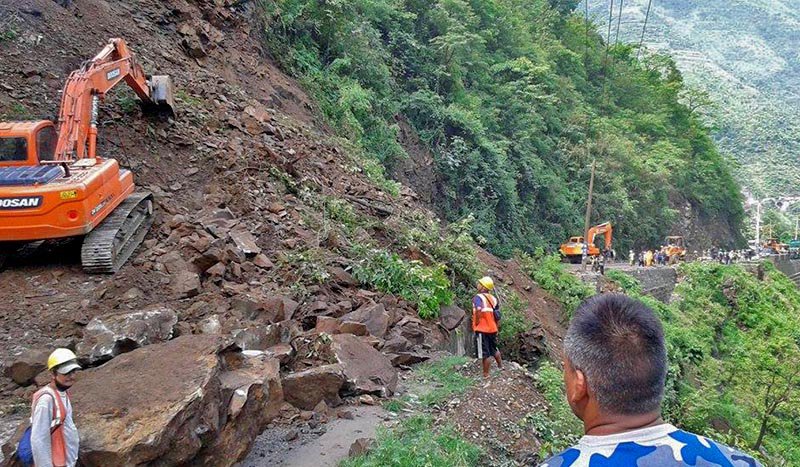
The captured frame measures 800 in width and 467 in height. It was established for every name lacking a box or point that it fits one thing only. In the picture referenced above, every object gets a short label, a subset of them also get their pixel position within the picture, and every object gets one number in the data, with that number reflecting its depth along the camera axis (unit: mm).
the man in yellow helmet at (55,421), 4062
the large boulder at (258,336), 7020
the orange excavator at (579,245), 27984
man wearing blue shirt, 1676
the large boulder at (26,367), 6305
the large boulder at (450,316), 10805
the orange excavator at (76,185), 7555
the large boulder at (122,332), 5953
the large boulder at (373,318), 9086
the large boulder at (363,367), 7422
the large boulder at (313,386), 6816
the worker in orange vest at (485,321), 8227
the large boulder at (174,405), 4430
